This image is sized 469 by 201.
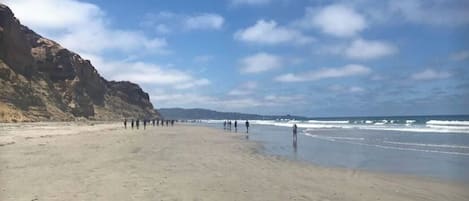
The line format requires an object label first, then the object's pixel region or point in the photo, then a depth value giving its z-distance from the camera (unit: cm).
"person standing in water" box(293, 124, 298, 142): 3463
